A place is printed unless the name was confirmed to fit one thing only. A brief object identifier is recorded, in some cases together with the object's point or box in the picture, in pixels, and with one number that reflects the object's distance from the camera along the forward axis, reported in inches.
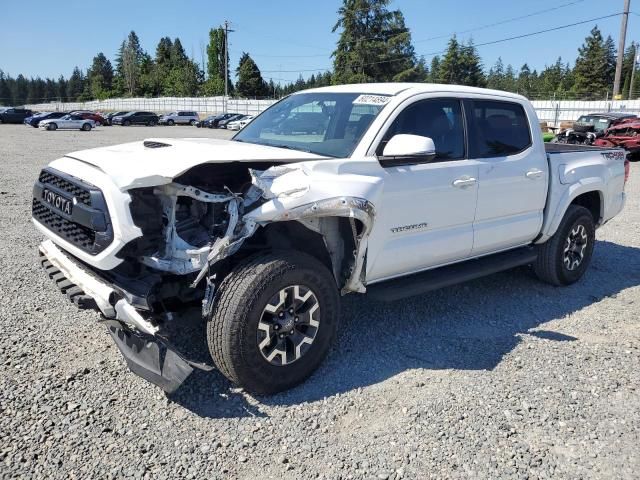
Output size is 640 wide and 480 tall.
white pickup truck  130.0
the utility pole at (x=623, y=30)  1290.1
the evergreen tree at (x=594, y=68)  2893.7
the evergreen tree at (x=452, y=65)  2551.7
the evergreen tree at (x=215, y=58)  3753.9
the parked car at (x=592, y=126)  785.0
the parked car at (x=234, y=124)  1716.3
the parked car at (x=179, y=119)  2106.3
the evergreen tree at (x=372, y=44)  2714.1
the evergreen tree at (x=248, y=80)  3464.6
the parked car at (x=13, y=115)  1824.6
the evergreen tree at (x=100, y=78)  4213.1
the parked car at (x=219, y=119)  1892.2
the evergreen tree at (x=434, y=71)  2893.7
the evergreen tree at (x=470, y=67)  2566.4
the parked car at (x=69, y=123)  1571.1
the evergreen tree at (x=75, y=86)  4717.0
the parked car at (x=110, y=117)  1959.9
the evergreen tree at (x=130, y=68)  3887.6
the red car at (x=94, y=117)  1680.6
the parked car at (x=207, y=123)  1924.2
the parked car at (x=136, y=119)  1945.1
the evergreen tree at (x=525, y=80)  3890.7
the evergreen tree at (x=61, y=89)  4690.7
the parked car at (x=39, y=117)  1627.7
